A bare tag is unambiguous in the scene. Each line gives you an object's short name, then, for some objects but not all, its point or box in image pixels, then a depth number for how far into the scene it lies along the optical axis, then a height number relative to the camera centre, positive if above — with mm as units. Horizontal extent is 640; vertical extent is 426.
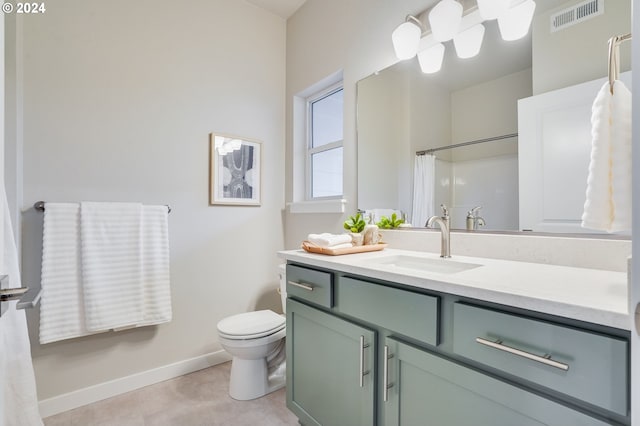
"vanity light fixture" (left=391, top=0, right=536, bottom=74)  1339 +899
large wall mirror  1163 +495
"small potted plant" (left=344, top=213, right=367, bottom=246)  1668 -79
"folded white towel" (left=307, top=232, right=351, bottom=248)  1504 -136
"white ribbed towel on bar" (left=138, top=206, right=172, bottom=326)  1960 -348
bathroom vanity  673 -369
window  2371 +552
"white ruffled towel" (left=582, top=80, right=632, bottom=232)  780 +120
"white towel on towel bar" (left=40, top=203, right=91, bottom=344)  1669 -347
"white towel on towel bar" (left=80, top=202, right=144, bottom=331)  1765 -302
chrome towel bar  1689 +39
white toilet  1804 -810
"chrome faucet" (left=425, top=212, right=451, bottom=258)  1406 -101
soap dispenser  1715 -126
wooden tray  1470 -184
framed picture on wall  2281 +323
